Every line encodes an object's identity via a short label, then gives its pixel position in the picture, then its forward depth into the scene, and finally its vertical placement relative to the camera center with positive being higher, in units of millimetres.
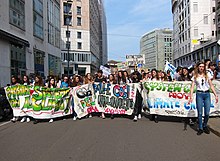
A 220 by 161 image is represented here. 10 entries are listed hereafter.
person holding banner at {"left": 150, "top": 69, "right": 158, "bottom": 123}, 5873 +155
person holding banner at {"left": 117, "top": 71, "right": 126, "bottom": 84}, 6054 +14
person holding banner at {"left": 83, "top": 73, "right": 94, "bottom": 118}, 6206 +22
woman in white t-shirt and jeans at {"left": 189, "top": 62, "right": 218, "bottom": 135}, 4053 -343
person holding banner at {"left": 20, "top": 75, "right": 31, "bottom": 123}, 6111 -41
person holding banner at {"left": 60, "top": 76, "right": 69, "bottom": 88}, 6366 -134
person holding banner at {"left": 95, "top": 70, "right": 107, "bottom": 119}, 6110 +58
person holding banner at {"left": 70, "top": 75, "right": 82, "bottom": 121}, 6240 -58
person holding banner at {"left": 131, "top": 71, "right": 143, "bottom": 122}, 5619 -859
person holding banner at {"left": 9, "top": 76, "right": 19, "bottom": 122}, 6068 -18
